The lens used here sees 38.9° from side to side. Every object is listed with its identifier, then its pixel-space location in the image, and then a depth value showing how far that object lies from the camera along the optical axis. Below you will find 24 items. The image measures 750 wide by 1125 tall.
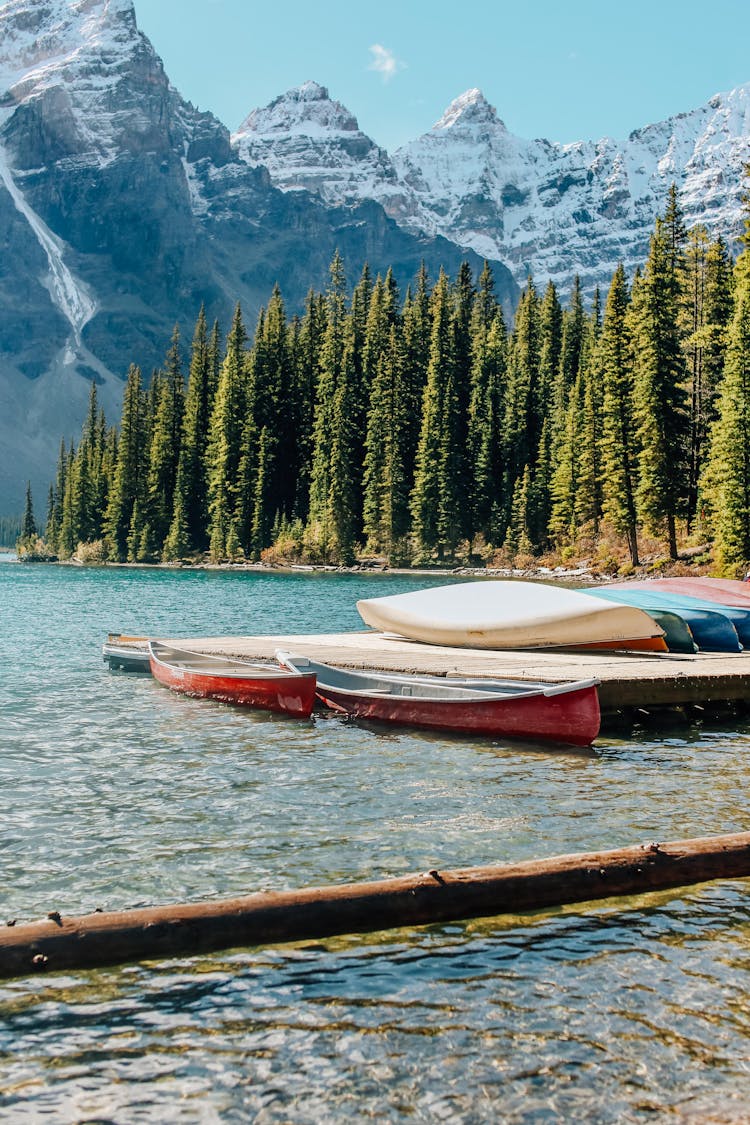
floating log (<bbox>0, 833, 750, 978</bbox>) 6.04
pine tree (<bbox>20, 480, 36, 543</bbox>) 132.01
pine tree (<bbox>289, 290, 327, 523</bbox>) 95.50
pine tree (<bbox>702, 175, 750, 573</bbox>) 40.94
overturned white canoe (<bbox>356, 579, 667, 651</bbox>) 19.91
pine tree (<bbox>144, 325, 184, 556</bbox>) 103.25
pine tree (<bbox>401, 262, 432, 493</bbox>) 89.69
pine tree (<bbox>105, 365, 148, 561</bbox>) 106.94
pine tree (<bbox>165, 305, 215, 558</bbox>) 99.44
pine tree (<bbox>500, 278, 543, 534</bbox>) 85.88
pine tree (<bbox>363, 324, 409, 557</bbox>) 84.62
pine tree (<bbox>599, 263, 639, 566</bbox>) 59.06
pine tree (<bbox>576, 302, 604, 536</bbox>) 70.44
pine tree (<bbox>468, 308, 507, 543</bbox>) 86.31
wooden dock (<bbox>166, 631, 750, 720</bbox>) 16.33
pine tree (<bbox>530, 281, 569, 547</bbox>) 80.66
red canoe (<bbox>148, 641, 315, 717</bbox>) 17.20
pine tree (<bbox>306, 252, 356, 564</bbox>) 85.00
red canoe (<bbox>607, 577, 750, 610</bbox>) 23.30
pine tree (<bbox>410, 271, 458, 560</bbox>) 83.12
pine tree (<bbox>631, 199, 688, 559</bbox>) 54.42
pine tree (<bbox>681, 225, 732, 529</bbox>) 57.50
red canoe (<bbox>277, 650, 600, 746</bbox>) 14.52
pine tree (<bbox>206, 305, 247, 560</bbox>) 94.75
